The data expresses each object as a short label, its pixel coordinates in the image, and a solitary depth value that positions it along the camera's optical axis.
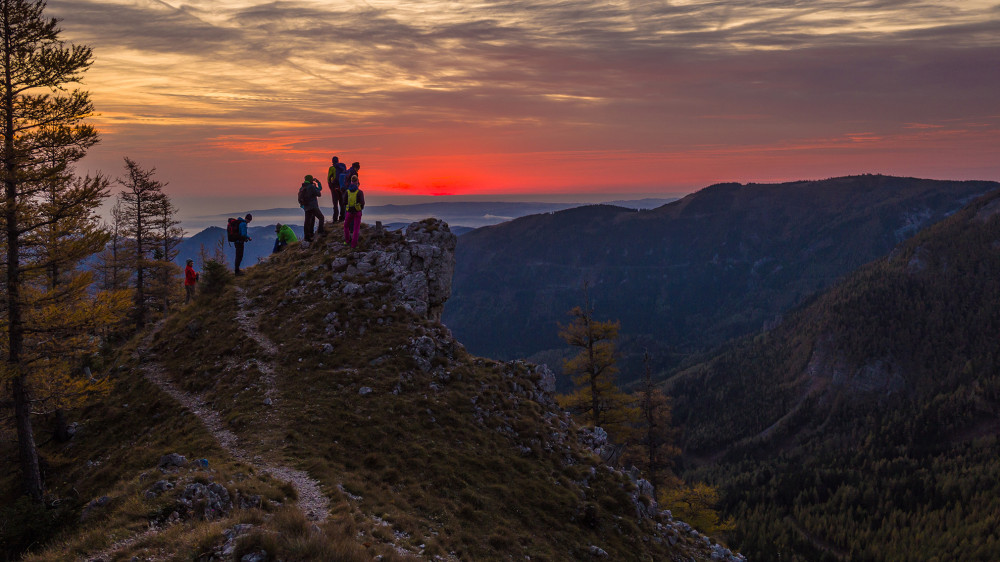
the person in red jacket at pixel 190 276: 41.59
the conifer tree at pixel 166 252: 44.88
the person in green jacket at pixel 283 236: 45.22
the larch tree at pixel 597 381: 41.06
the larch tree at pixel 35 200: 16.98
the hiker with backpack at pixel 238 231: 37.00
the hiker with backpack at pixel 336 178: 38.12
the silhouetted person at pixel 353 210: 34.34
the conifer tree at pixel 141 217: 42.12
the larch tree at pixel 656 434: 41.84
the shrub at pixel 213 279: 35.44
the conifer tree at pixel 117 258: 44.70
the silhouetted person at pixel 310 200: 37.94
